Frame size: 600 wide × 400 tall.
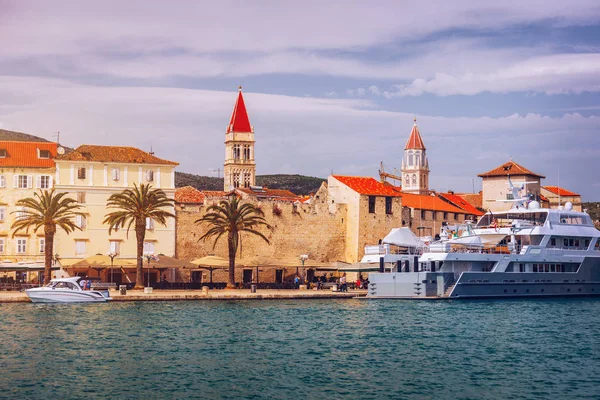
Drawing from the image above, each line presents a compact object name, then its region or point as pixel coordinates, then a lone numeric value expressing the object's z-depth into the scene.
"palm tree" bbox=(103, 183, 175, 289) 58.25
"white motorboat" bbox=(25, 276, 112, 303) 51.12
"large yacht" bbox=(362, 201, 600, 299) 56.53
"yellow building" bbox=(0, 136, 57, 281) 62.28
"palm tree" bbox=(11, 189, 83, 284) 56.34
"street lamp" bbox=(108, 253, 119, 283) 58.12
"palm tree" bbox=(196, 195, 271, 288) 60.93
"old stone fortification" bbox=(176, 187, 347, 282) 67.31
